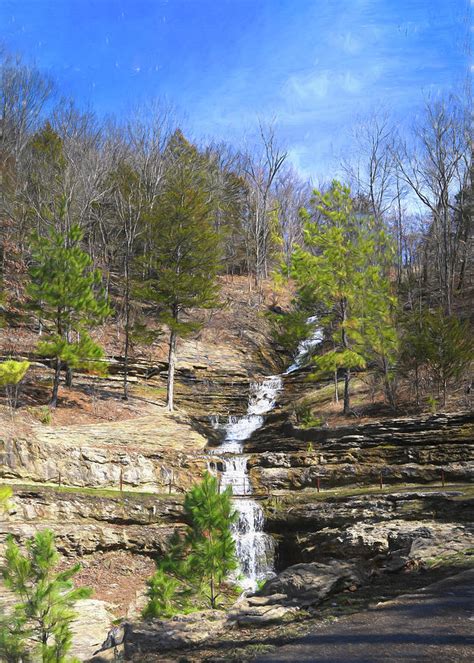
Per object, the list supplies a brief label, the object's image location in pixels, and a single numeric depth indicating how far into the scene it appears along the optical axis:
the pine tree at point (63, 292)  20.48
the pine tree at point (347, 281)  21.58
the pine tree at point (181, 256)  25.91
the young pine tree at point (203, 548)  9.80
